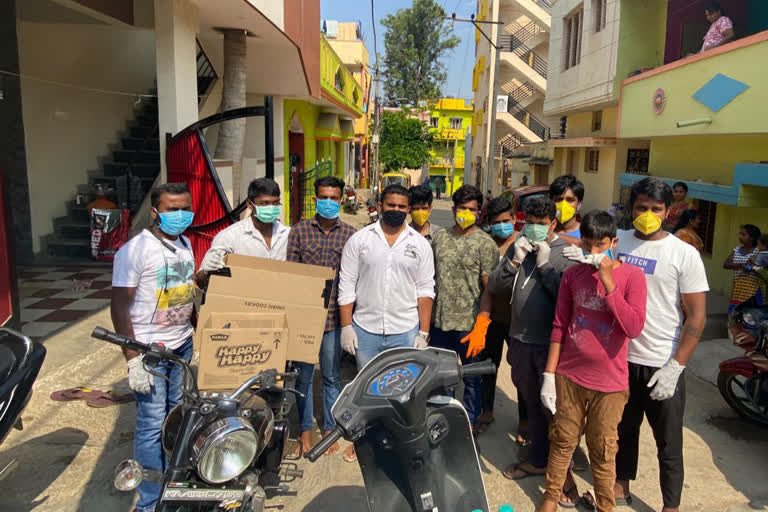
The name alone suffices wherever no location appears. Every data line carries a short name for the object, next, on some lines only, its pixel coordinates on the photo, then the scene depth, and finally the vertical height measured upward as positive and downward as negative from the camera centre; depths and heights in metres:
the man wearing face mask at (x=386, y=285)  3.43 -0.67
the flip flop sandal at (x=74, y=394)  4.30 -1.73
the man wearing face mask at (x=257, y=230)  3.52 -0.35
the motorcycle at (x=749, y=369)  3.96 -1.36
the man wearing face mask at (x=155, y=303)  2.79 -0.67
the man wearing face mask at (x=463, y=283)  3.69 -0.69
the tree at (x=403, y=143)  35.75 +2.27
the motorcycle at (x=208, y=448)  2.00 -1.03
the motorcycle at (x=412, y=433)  2.00 -0.99
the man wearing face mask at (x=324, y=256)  3.67 -0.52
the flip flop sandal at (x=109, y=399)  4.26 -1.76
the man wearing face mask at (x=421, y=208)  4.50 -0.25
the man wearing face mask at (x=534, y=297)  3.21 -0.69
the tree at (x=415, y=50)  47.16 +11.15
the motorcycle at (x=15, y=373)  2.66 -1.00
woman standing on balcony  7.93 +2.20
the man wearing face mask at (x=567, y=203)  3.71 -0.15
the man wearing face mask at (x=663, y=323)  2.83 -0.73
